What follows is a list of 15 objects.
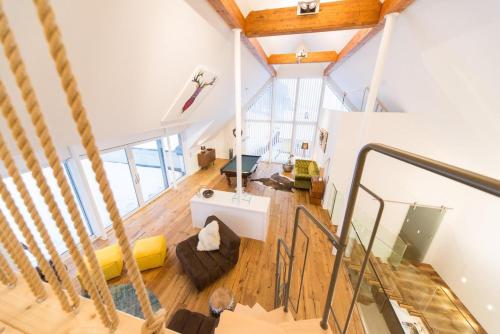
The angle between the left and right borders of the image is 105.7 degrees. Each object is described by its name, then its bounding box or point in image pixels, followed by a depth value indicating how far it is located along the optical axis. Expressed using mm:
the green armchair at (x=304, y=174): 5620
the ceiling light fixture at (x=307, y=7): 2352
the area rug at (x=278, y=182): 5941
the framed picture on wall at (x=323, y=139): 5074
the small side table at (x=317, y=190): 4828
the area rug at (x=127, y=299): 2510
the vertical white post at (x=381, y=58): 2213
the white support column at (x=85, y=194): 3123
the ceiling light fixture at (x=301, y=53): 3662
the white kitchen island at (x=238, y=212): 3576
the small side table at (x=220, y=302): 2309
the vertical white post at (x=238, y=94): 2804
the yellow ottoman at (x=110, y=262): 2809
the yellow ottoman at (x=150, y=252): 2990
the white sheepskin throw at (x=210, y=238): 3010
